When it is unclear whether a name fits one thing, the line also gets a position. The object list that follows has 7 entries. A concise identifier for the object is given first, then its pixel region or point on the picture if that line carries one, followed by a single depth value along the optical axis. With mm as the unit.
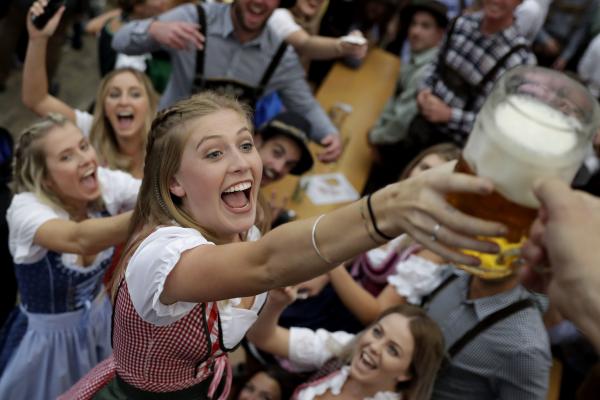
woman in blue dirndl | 1889
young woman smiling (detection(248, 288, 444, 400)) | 1898
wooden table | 3136
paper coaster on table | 3148
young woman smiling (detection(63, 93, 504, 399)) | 814
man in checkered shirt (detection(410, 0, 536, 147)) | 3133
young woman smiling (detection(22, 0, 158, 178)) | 2490
